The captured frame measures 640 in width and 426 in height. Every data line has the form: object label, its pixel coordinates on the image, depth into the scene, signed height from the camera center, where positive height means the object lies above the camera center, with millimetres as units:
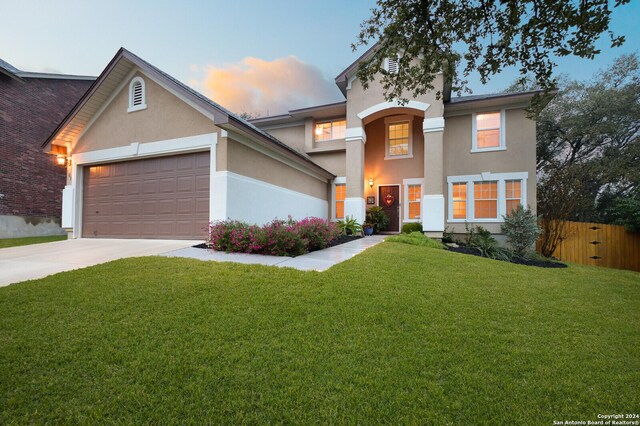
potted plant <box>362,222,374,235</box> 13442 -493
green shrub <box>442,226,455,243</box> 12024 -773
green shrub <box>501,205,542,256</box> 10727 -405
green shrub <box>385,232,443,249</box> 9406 -744
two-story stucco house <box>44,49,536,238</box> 8844 +2178
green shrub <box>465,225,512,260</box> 9581 -909
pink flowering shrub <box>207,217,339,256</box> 6766 -523
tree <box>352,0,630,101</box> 4371 +3186
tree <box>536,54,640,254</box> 17344 +5598
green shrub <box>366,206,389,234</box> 14102 -32
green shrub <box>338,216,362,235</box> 12727 -432
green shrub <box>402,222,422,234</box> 12095 -419
